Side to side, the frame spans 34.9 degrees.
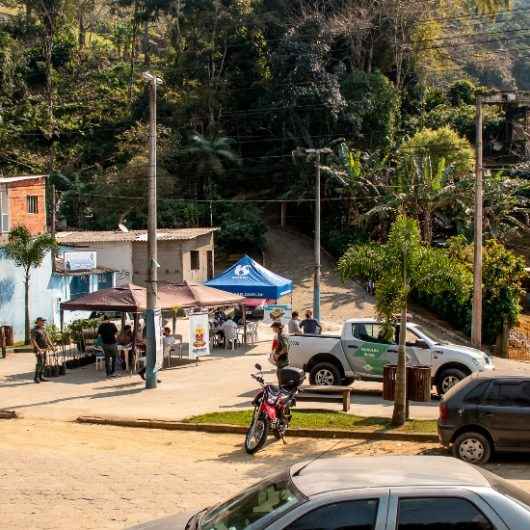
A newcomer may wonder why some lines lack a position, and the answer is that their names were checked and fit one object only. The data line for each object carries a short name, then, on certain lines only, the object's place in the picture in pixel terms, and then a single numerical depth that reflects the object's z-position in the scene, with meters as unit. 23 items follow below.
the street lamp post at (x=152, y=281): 20.23
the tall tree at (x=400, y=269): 14.35
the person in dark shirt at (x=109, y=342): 22.00
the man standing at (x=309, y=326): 24.86
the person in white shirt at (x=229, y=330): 27.34
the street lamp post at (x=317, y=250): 31.94
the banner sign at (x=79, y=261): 33.29
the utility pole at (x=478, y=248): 24.98
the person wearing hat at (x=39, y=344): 20.80
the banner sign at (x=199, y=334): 23.48
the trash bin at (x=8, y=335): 28.94
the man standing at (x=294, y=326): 25.28
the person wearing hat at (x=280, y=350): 16.88
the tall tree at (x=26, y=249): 28.94
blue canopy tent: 28.89
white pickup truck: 18.30
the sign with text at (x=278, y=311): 28.63
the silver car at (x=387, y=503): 5.16
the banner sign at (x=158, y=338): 20.42
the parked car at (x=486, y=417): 12.27
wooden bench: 16.58
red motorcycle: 13.25
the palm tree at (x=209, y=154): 51.16
